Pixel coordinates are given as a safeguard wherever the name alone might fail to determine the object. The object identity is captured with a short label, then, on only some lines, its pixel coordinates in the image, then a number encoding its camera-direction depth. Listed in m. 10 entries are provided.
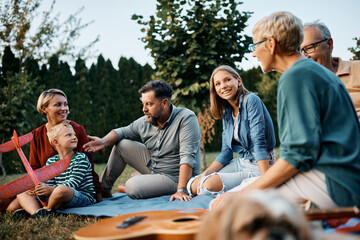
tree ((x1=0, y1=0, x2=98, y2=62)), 12.45
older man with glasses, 3.02
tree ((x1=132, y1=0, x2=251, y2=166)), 6.71
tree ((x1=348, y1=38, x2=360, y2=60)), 5.35
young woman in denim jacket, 3.18
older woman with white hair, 1.52
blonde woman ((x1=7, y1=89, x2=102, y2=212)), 3.84
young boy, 3.10
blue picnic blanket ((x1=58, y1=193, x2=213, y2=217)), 3.02
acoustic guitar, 1.50
